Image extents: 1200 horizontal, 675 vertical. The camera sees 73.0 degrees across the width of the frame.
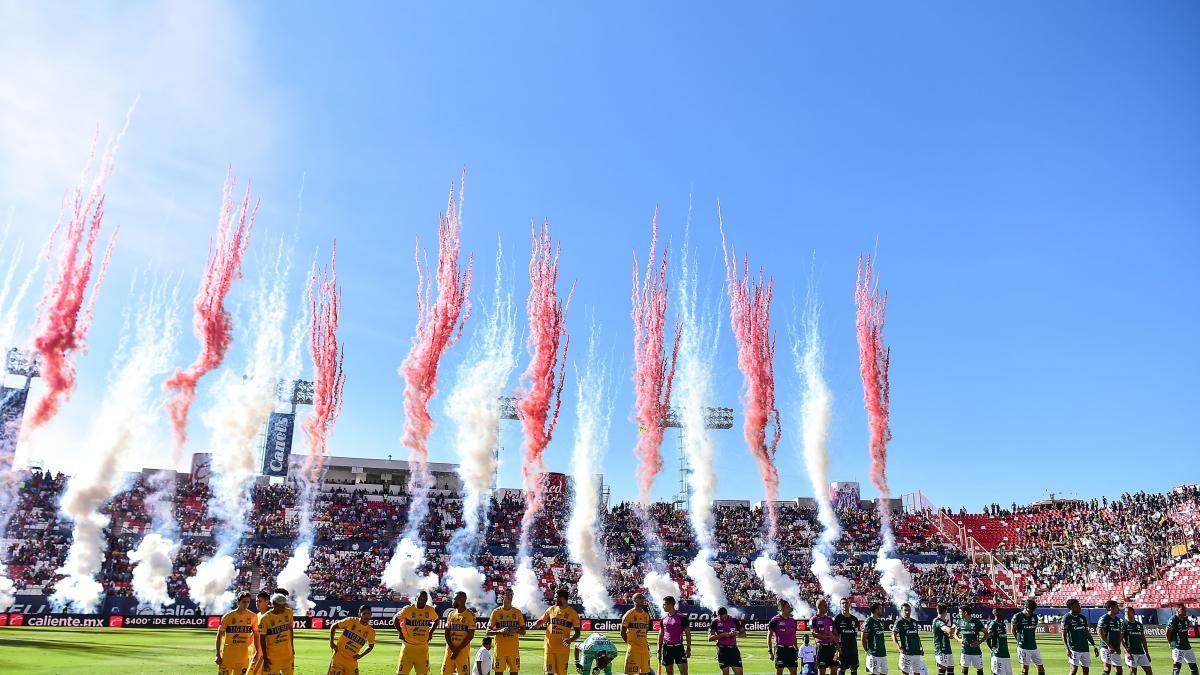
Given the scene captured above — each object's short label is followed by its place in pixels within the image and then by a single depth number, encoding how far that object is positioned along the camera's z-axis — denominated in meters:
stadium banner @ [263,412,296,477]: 68.44
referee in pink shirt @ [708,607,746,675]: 16.58
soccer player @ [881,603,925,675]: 16.61
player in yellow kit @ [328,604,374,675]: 13.98
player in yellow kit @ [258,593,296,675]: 13.63
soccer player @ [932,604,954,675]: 17.88
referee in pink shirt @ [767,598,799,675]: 16.69
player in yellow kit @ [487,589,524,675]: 14.80
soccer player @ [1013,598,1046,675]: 18.16
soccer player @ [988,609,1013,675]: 17.52
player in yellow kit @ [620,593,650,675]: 15.11
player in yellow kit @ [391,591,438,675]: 14.38
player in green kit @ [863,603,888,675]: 16.84
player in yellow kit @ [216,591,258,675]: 13.45
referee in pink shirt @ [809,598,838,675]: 16.91
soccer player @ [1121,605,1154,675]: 18.28
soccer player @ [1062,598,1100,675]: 18.08
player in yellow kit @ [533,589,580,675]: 14.76
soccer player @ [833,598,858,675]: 16.97
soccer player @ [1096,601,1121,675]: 18.39
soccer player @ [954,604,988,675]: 17.95
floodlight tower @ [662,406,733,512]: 82.19
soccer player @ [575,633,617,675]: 14.44
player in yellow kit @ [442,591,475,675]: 14.18
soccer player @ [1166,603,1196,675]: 18.98
